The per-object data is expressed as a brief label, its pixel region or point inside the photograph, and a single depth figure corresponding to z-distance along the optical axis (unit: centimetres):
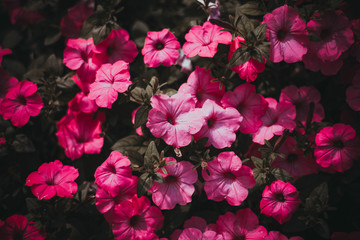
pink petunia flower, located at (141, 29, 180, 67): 81
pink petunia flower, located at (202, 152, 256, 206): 78
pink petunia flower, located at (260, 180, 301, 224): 77
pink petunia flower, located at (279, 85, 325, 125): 86
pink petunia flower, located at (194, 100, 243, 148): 78
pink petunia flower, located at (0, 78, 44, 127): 82
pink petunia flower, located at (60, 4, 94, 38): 91
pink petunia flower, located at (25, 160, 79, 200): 78
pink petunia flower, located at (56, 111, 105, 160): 84
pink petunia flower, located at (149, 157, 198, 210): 78
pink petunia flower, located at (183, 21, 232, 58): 80
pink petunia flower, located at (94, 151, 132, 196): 77
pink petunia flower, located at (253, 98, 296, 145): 81
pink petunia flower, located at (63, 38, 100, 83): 85
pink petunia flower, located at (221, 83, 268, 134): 81
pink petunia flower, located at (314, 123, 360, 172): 80
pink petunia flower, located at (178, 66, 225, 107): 81
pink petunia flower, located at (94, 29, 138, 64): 85
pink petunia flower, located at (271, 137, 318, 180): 83
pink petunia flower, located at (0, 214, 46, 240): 79
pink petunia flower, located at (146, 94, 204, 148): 76
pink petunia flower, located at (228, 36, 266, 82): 79
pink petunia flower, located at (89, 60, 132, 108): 79
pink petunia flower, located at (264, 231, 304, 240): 78
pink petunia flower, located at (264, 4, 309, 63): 80
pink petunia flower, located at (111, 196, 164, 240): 78
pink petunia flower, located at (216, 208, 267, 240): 79
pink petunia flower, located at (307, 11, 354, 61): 82
